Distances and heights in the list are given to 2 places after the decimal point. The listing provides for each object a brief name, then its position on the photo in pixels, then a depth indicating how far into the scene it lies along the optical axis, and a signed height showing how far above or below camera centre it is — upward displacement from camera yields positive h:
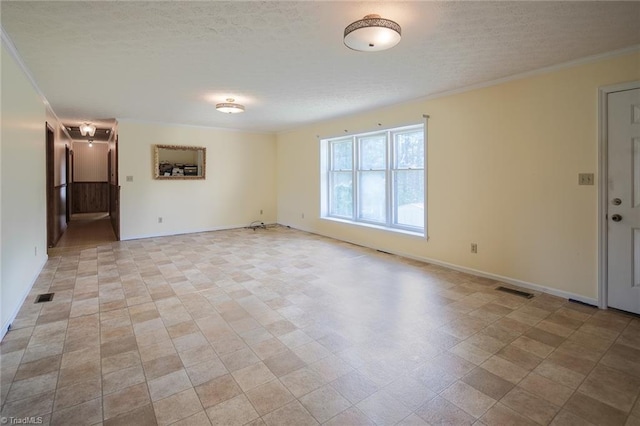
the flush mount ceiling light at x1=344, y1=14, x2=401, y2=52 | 2.32 +1.24
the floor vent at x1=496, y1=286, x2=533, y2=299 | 3.55 -0.99
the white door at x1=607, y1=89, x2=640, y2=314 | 3.03 +0.01
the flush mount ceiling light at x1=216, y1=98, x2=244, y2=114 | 4.81 +1.45
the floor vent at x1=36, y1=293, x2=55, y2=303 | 3.38 -0.96
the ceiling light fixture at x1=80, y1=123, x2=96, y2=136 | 7.03 +1.70
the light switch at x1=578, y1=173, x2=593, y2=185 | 3.26 +0.23
